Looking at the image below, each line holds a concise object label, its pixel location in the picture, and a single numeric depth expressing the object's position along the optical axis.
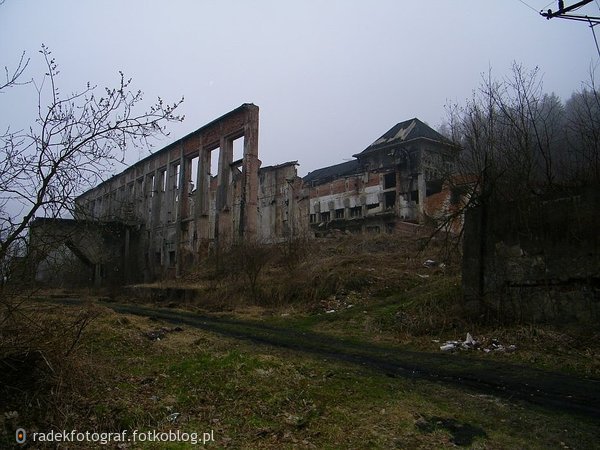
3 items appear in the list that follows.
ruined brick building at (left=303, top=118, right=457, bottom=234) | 35.72
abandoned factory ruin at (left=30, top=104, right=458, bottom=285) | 10.59
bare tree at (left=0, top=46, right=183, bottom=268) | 4.42
